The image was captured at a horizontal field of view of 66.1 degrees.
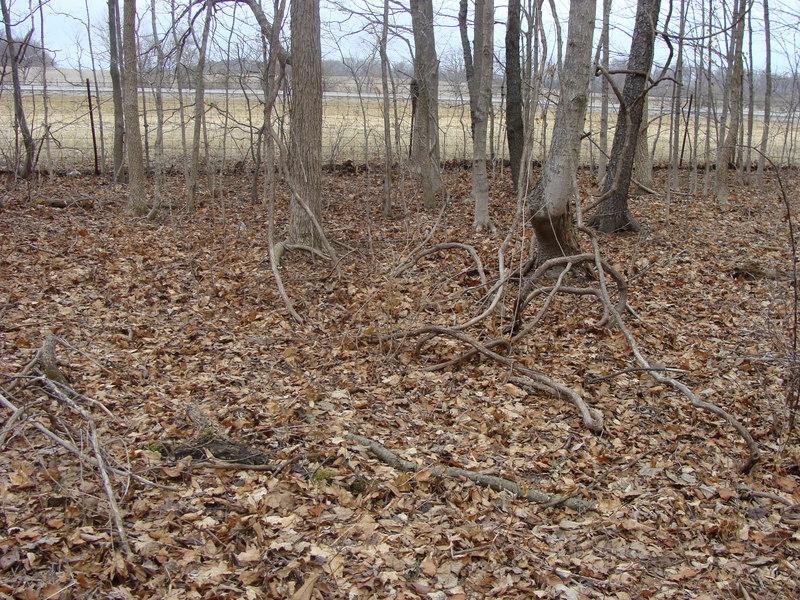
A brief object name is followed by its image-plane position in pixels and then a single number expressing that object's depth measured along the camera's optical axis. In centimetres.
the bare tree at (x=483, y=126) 814
